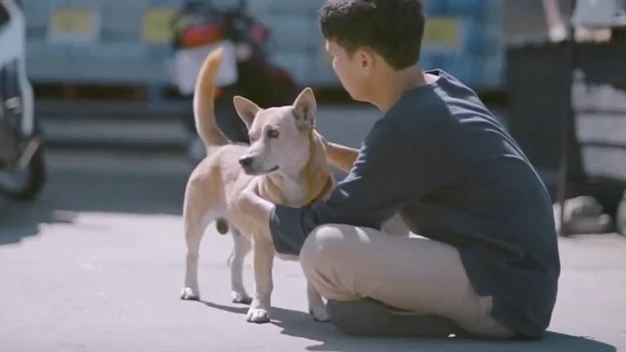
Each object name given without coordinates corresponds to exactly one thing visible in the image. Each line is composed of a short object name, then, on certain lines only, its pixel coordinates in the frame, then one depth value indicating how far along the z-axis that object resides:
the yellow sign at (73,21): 18.54
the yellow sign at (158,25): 18.23
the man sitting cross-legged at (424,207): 7.41
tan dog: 8.09
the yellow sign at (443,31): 17.82
